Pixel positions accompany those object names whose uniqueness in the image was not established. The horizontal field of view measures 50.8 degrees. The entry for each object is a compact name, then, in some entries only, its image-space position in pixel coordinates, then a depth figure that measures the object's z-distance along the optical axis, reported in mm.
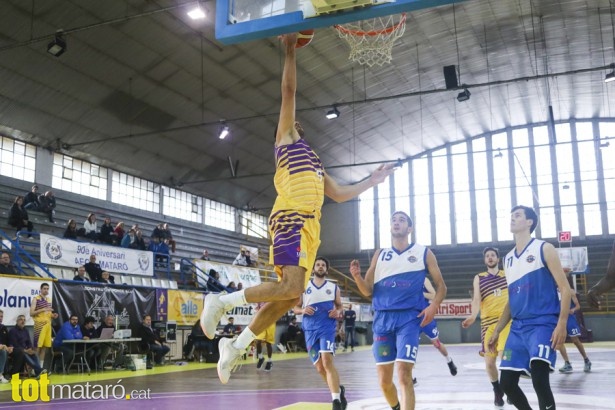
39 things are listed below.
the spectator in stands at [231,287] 22227
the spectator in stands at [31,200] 20188
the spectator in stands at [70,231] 18938
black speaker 24372
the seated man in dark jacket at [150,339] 17625
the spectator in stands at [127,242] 20641
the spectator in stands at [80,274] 16609
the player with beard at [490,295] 8969
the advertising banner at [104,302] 15703
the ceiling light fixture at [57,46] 18016
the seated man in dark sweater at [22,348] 13164
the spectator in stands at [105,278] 17516
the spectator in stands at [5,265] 14453
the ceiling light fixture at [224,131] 24562
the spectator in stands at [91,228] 20119
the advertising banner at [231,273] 23064
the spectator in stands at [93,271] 17562
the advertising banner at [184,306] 19625
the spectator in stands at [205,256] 25062
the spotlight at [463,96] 24156
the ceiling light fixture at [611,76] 22583
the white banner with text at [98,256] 17297
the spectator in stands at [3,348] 12531
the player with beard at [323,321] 7575
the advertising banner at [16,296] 13945
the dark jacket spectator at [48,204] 20922
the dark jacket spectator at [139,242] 21125
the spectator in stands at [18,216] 18500
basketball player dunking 4828
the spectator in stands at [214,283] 22672
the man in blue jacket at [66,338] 14953
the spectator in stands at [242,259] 26797
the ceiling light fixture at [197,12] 17109
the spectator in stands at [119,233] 20750
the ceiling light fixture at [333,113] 24955
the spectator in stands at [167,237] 24006
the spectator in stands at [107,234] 20377
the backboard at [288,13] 5746
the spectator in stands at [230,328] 19809
